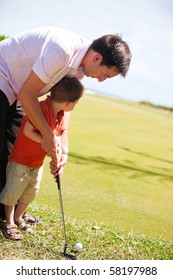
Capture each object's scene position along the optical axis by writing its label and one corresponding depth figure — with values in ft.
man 8.11
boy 9.23
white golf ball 9.54
